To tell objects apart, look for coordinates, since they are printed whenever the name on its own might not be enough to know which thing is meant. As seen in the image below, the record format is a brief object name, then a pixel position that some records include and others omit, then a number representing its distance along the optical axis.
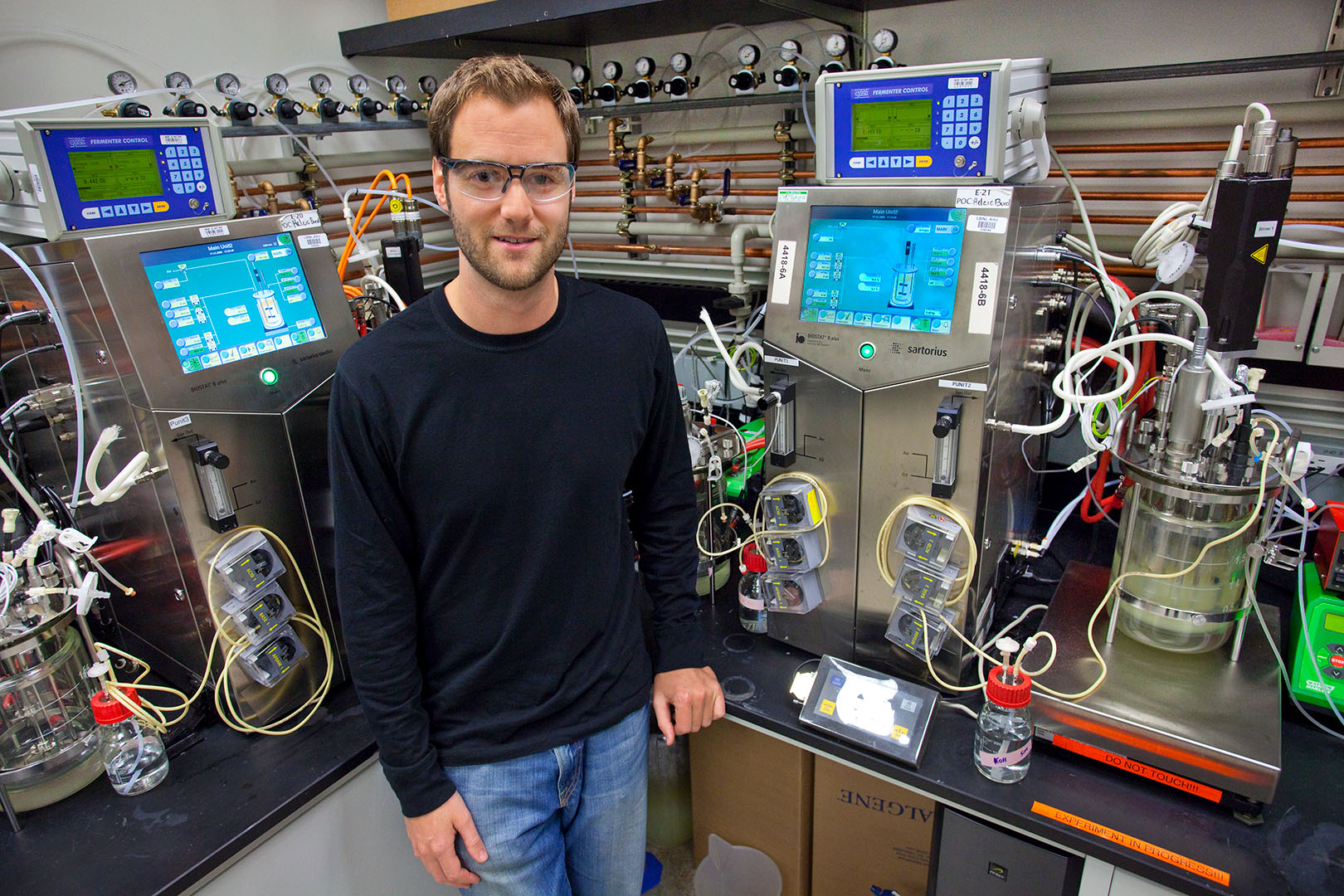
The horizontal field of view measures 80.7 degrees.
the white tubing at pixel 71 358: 1.17
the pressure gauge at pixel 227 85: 2.04
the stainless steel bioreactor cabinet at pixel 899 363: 1.18
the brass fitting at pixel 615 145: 2.33
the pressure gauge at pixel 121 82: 1.91
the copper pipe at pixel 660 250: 2.38
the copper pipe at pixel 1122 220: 1.74
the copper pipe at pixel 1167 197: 1.55
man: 1.03
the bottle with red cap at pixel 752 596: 1.54
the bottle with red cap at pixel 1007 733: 1.21
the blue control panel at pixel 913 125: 1.18
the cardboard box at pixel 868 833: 1.54
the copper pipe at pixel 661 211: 2.30
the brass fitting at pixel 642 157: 2.28
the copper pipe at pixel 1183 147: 1.52
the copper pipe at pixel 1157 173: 1.55
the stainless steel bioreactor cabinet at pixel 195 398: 1.20
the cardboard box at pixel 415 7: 2.30
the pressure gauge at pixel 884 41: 1.83
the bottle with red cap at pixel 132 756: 1.31
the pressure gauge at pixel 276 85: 2.16
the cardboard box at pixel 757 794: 1.61
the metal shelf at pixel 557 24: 1.89
